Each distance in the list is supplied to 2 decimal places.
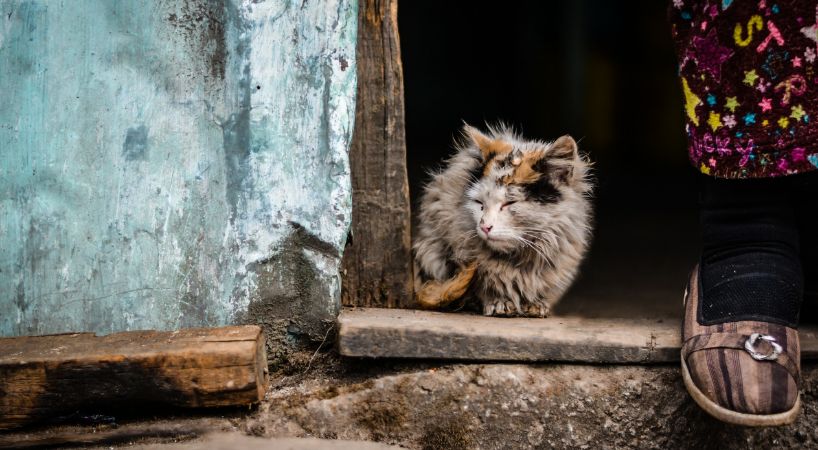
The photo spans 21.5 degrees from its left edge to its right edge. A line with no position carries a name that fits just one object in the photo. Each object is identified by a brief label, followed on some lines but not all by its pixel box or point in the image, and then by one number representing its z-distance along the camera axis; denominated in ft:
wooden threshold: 5.76
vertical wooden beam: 5.94
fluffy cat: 6.03
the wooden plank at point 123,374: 5.61
